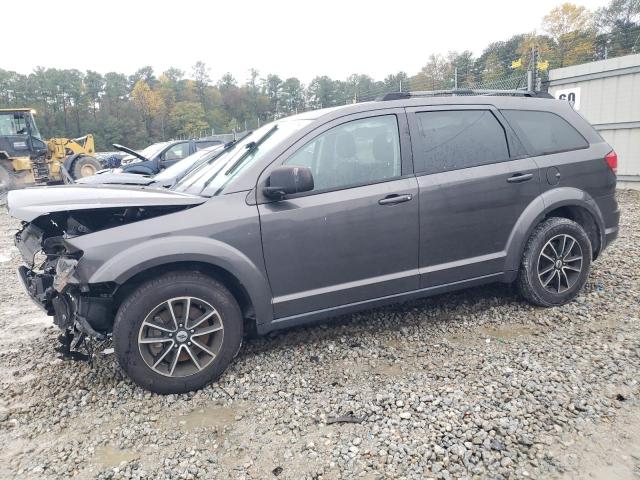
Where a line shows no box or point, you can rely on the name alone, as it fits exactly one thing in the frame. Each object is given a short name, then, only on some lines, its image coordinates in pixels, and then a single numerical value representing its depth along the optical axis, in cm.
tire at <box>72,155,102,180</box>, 1703
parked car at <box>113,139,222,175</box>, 945
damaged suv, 293
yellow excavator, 1602
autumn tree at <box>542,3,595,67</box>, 5103
